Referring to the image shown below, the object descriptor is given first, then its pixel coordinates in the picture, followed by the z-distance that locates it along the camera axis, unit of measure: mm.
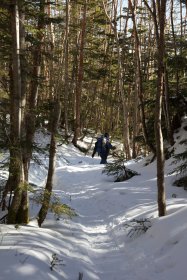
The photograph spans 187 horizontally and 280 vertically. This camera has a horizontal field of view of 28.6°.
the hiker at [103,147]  20141
